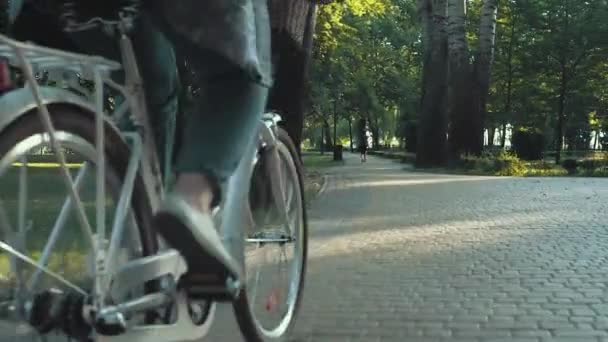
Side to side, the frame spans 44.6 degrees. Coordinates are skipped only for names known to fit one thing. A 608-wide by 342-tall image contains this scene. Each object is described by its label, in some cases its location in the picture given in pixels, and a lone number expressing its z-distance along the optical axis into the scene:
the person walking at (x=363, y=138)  40.19
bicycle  1.86
